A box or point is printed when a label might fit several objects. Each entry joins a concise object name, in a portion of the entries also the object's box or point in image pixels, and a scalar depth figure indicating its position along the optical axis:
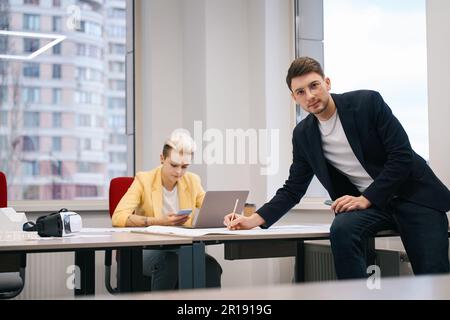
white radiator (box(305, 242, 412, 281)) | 3.30
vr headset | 2.29
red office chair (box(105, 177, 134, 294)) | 3.54
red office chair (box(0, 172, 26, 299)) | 1.98
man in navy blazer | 2.28
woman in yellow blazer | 2.89
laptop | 2.61
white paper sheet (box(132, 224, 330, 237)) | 2.34
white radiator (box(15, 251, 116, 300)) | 4.05
